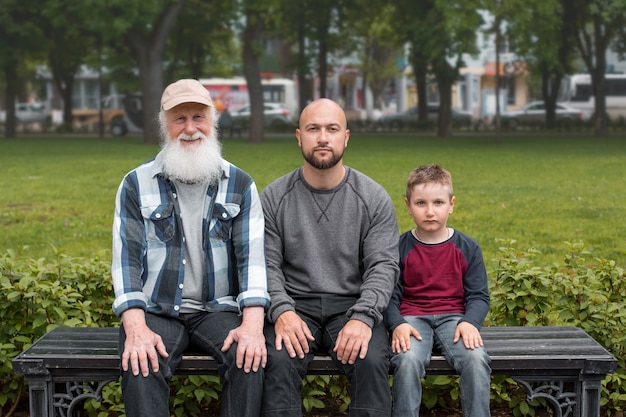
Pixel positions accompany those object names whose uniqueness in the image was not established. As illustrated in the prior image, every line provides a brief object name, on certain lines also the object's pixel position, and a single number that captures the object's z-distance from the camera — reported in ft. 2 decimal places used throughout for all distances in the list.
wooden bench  14.34
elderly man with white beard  14.48
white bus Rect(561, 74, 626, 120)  192.85
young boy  14.73
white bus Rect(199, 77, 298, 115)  204.23
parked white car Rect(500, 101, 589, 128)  148.59
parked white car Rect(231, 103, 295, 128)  162.71
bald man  14.79
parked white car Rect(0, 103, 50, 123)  207.10
